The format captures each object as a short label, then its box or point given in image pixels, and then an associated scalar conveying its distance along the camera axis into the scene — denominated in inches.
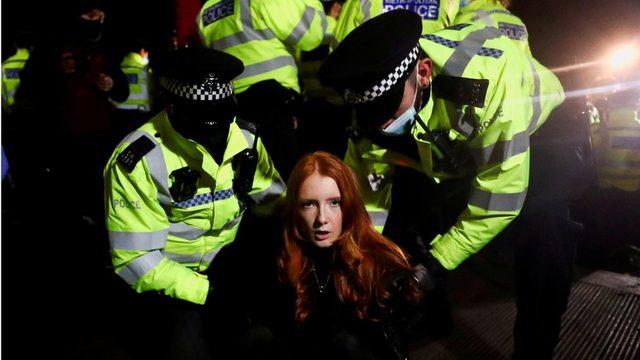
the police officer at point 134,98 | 161.2
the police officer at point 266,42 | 101.4
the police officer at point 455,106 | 70.8
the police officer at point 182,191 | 80.4
